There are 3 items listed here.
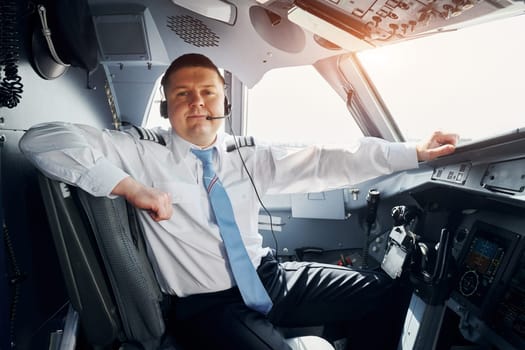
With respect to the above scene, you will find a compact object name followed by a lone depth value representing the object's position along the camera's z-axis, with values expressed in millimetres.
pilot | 1150
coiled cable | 991
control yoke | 1436
